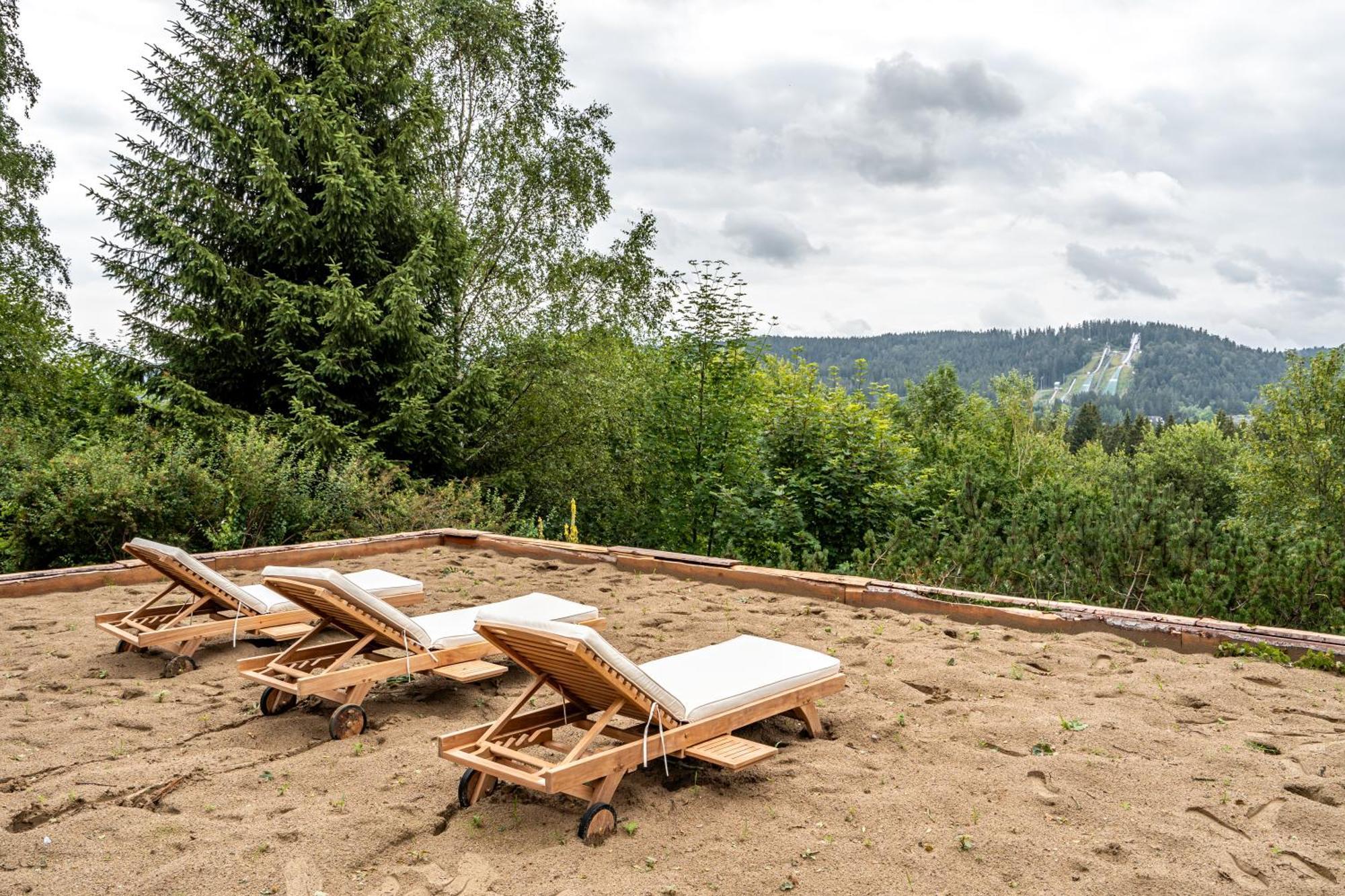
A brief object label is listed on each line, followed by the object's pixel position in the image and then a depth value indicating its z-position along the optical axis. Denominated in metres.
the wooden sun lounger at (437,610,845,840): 3.11
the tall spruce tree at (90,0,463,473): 11.98
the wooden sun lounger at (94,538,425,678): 5.09
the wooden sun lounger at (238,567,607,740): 4.14
